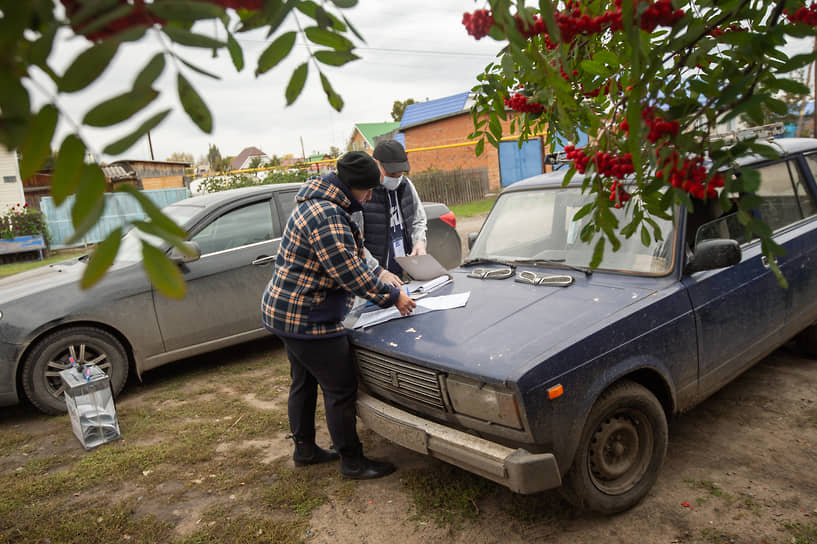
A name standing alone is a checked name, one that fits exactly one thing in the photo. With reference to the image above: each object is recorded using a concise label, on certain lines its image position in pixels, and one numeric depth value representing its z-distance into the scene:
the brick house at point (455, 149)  22.17
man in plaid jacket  3.10
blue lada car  2.54
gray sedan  4.53
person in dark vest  4.29
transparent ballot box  4.07
